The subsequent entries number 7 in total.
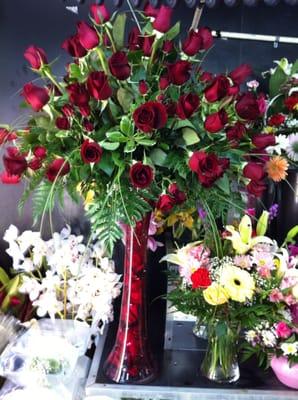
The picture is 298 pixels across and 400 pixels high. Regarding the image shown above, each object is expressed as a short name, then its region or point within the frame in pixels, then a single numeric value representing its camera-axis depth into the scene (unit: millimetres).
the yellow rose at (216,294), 998
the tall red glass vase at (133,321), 1067
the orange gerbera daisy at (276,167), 1101
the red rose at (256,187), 948
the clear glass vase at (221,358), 1076
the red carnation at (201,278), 994
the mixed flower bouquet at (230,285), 1003
